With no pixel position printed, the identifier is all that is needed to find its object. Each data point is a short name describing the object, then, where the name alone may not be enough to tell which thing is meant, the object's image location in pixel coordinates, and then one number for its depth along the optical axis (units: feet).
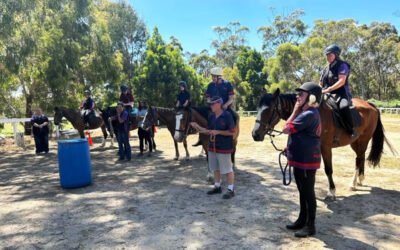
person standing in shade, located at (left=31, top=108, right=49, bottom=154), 43.42
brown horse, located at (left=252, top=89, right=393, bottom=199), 19.66
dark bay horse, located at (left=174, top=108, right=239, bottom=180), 26.53
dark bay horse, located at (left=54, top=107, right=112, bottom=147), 47.14
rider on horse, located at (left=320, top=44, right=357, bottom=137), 20.57
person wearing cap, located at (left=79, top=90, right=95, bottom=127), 47.70
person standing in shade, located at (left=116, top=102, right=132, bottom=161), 34.86
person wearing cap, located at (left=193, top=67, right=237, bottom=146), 25.20
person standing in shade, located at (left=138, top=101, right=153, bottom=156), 39.65
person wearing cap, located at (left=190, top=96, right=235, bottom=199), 20.15
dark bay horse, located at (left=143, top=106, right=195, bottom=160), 35.12
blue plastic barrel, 24.56
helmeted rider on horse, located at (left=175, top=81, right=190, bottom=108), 32.45
